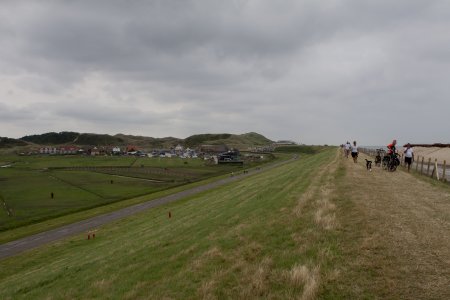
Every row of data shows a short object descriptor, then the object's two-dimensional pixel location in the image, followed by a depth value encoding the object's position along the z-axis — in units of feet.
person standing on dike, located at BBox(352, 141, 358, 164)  137.23
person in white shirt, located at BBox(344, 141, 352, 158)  168.25
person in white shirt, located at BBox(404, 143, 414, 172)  111.55
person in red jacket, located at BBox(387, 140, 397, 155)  109.19
